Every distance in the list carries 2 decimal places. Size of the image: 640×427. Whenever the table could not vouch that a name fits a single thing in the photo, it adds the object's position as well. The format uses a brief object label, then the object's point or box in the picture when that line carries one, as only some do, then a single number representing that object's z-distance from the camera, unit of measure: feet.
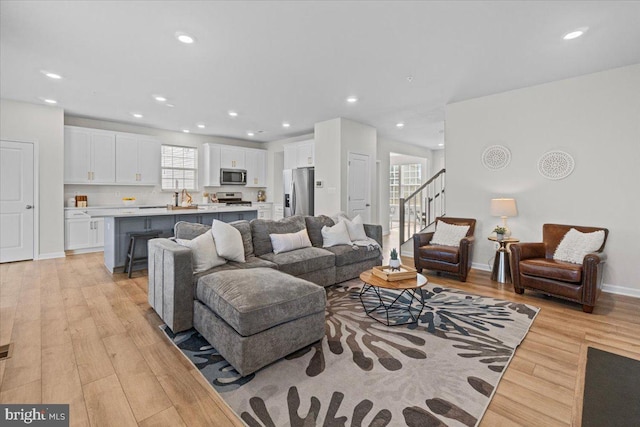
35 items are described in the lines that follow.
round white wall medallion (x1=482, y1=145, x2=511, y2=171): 14.96
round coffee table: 8.94
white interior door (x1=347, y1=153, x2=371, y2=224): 20.76
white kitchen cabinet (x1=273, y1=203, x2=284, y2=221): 27.61
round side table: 13.54
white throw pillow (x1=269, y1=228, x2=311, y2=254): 12.13
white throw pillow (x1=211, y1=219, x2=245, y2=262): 10.00
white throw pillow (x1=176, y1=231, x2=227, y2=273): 9.20
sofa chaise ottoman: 6.46
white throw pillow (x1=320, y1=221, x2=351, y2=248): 13.64
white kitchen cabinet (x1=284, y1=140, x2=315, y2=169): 22.99
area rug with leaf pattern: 5.43
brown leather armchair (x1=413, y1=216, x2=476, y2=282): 13.46
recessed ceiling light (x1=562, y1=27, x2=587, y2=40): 9.23
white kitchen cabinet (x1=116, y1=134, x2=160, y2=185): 21.04
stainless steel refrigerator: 22.55
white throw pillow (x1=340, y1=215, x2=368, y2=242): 14.48
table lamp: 13.56
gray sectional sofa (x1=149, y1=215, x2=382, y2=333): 8.29
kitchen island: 14.40
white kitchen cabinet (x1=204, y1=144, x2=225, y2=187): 25.35
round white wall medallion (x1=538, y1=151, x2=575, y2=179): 13.26
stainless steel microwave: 26.12
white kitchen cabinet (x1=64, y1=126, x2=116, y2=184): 19.02
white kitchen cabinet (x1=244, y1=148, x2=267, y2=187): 28.02
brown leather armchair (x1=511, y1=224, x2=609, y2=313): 9.96
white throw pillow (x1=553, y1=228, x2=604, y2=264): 11.01
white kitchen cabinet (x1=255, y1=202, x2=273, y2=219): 28.25
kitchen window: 23.98
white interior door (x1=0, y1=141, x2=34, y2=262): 16.38
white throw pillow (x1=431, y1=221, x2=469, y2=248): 14.66
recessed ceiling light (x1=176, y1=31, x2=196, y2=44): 9.53
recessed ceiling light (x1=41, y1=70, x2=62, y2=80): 12.64
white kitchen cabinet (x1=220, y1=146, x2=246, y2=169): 26.17
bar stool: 13.99
